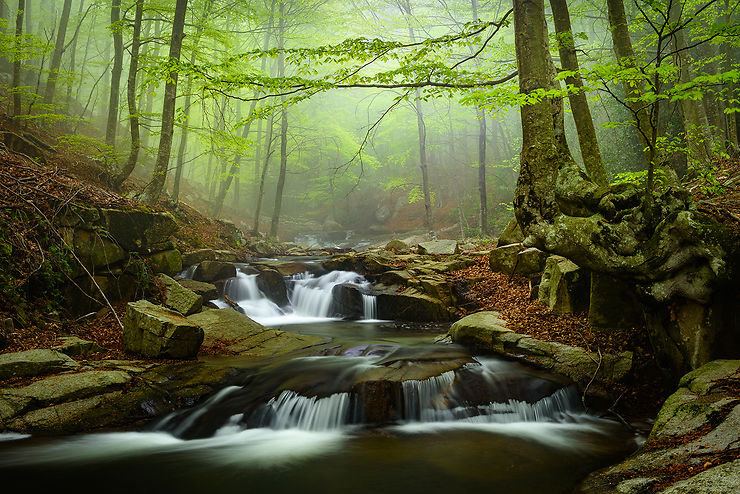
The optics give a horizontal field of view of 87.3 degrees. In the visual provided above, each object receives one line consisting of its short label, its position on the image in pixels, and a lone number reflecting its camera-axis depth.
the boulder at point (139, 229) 7.48
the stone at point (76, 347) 5.35
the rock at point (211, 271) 10.80
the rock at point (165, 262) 8.29
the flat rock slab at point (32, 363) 4.47
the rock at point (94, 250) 6.80
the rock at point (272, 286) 11.41
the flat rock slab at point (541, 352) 5.05
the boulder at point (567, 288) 6.32
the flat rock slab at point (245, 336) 7.05
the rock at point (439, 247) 14.10
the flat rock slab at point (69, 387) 4.25
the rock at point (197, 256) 10.99
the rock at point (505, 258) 9.53
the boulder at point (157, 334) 5.68
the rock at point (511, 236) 10.48
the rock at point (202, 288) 9.32
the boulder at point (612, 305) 5.33
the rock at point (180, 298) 7.80
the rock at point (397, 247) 16.30
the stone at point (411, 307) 9.51
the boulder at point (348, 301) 10.73
